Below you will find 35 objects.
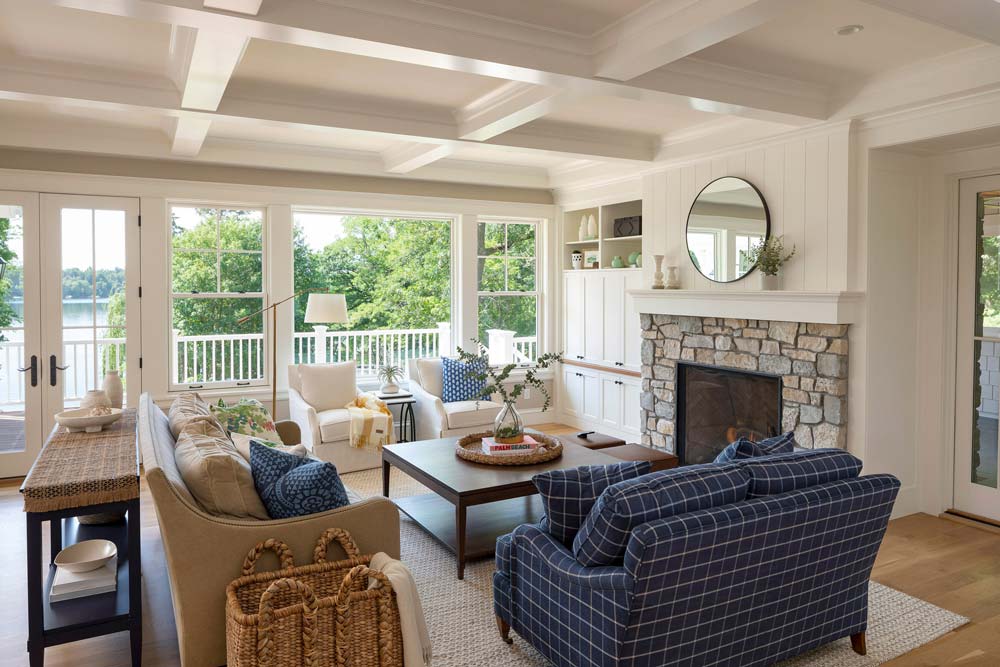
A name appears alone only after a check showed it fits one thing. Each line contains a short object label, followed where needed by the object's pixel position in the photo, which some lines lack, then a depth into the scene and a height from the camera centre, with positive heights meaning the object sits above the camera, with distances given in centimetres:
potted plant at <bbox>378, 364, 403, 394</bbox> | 621 -57
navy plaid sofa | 222 -89
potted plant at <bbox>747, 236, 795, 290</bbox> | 457 +35
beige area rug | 281 -136
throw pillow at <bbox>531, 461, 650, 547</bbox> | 258 -66
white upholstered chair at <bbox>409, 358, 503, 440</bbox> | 589 -82
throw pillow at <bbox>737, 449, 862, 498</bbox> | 254 -58
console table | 242 -71
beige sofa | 244 -84
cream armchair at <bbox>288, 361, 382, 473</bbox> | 543 -79
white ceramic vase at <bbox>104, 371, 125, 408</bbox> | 369 -39
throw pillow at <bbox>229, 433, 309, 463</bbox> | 373 -71
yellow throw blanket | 549 -89
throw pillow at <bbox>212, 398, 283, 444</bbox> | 421 -64
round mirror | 479 +61
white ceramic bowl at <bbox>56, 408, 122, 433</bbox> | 326 -50
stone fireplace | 438 -44
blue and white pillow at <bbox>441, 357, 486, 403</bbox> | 624 -63
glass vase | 419 -68
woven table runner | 243 -59
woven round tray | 397 -81
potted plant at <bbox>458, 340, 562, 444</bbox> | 418 -61
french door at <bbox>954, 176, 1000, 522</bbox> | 425 -20
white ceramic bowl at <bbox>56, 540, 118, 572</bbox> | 276 -97
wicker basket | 230 -102
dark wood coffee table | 355 -92
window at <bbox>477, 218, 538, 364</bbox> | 726 +25
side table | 612 -92
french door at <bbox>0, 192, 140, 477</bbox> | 514 +5
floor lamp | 572 +4
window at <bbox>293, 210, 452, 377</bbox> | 1070 +73
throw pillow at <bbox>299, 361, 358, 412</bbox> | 583 -60
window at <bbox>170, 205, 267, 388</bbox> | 597 +11
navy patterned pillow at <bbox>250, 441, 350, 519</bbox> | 268 -66
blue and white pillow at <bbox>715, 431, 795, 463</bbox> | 296 -57
